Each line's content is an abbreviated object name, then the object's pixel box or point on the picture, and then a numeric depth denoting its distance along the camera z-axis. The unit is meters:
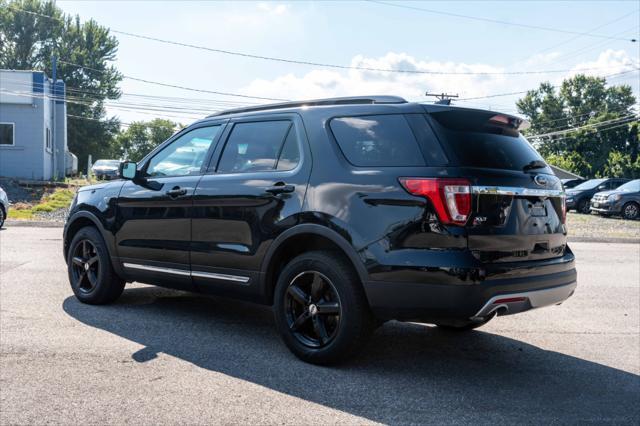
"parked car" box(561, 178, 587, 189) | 35.97
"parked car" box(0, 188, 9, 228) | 15.98
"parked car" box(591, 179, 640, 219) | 25.30
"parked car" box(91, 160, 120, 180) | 38.25
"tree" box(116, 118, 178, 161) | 110.88
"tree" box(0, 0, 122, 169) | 66.50
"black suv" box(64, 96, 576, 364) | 4.01
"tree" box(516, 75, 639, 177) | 81.88
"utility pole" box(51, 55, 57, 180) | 36.28
